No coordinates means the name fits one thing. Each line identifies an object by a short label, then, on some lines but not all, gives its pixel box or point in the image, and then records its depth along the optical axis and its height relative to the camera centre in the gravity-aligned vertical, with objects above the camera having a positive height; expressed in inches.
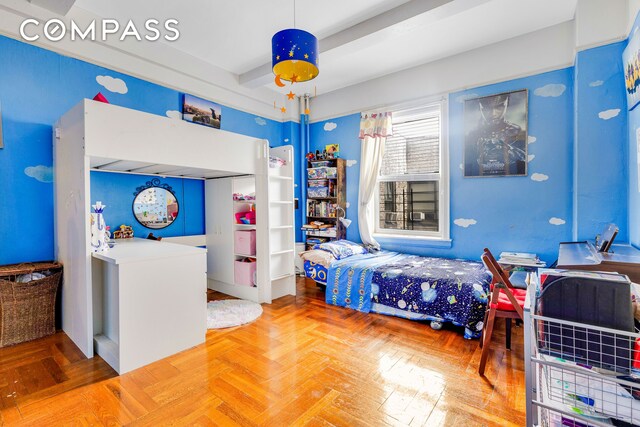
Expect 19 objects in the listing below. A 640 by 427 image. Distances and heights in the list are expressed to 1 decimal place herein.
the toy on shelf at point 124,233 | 129.4 -10.7
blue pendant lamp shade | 85.7 +45.3
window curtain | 174.6 +23.6
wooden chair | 83.0 -29.0
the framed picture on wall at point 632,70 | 84.3 +39.7
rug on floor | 117.7 -44.4
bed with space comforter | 110.1 -32.3
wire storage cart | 36.1 -21.9
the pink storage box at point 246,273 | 146.3 -32.0
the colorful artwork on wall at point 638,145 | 91.5 +17.8
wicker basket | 97.2 -31.8
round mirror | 138.9 +0.2
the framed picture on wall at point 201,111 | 152.3 +50.3
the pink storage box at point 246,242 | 146.9 -17.1
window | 159.8 +15.3
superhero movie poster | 134.1 +32.3
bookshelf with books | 185.8 +4.1
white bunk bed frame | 90.7 +17.1
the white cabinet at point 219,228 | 153.0 -10.8
